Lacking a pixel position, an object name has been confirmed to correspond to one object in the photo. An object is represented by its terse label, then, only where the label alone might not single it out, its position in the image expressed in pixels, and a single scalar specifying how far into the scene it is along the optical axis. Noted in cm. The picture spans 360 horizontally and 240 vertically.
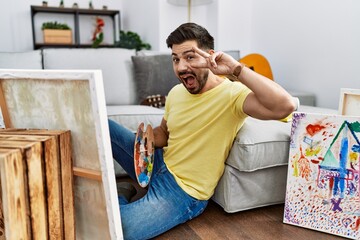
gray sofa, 146
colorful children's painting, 127
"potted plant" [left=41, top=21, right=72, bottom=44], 427
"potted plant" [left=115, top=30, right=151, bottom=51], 381
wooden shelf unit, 434
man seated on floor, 118
